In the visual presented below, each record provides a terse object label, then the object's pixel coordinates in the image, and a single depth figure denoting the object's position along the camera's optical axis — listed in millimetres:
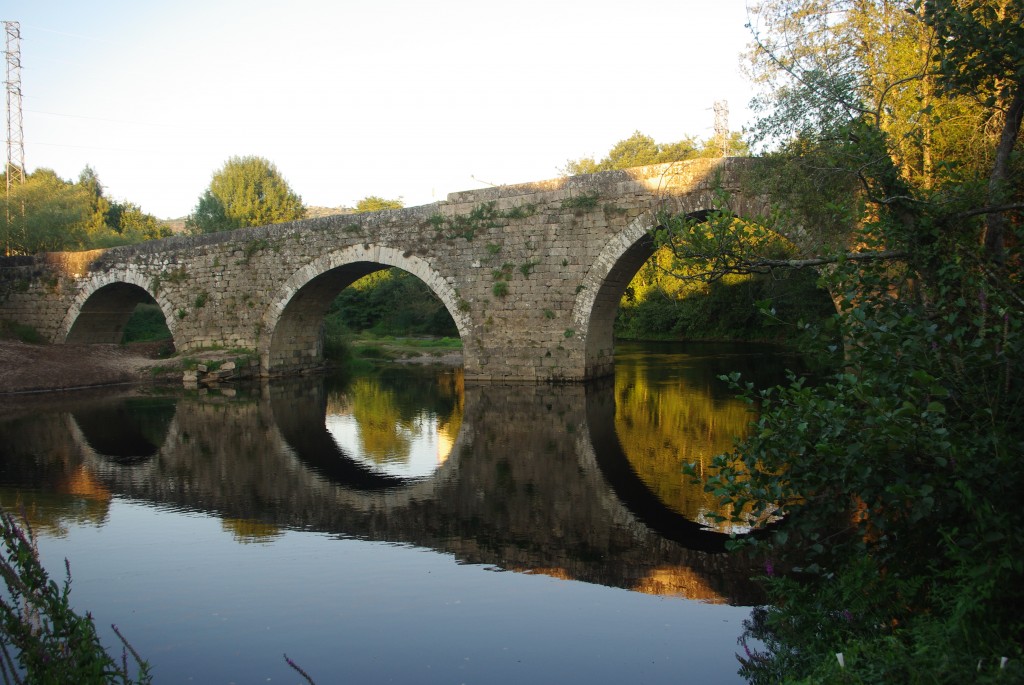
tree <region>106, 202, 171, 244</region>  44800
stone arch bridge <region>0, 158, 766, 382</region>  14227
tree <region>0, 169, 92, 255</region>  27766
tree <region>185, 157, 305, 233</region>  45156
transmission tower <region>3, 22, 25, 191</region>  31016
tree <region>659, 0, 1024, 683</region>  3104
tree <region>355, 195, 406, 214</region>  50219
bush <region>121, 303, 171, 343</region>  26459
